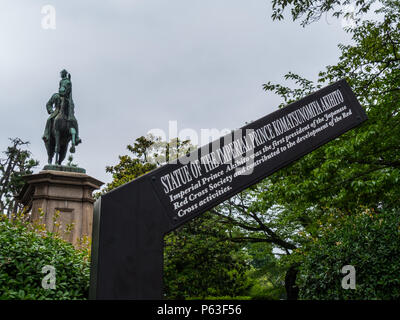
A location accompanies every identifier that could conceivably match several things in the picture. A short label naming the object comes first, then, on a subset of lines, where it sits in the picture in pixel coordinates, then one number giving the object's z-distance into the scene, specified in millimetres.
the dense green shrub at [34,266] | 3736
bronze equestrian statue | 11500
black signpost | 3116
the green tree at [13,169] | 27203
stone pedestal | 10023
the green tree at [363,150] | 7387
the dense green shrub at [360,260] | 4535
